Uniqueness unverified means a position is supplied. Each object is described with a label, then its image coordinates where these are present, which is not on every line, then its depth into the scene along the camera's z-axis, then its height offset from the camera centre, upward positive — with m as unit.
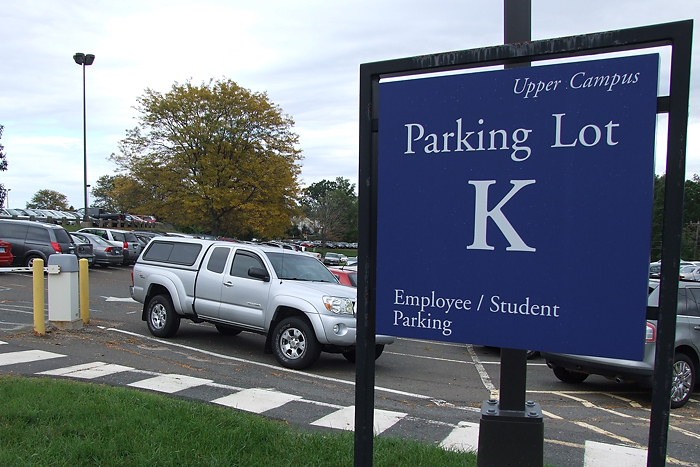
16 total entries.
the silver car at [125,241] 28.19 -1.72
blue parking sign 2.87 +0.04
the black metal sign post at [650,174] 2.76 +0.26
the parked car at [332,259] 35.69 -3.13
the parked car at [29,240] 21.41 -1.30
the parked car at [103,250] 26.20 -2.00
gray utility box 10.95 -1.67
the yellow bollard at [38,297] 10.39 -1.68
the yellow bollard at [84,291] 11.77 -1.73
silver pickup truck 9.06 -1.49
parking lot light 37.69 +9.07
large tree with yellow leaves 35.56 +2.98
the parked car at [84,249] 23.93 -1.80
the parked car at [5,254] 20.27 -1.76
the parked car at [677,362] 7.60 -1.97
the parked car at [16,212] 54.60 -0.78
